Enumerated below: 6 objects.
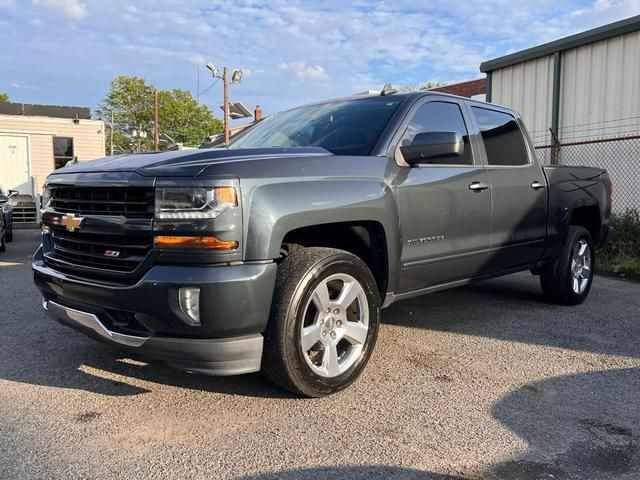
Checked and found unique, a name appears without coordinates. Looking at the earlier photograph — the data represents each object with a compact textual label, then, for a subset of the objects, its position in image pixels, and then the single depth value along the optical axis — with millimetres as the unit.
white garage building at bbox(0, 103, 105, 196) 20172
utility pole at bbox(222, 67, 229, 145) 24734
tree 59438
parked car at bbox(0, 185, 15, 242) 10852
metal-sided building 10023
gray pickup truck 2889
